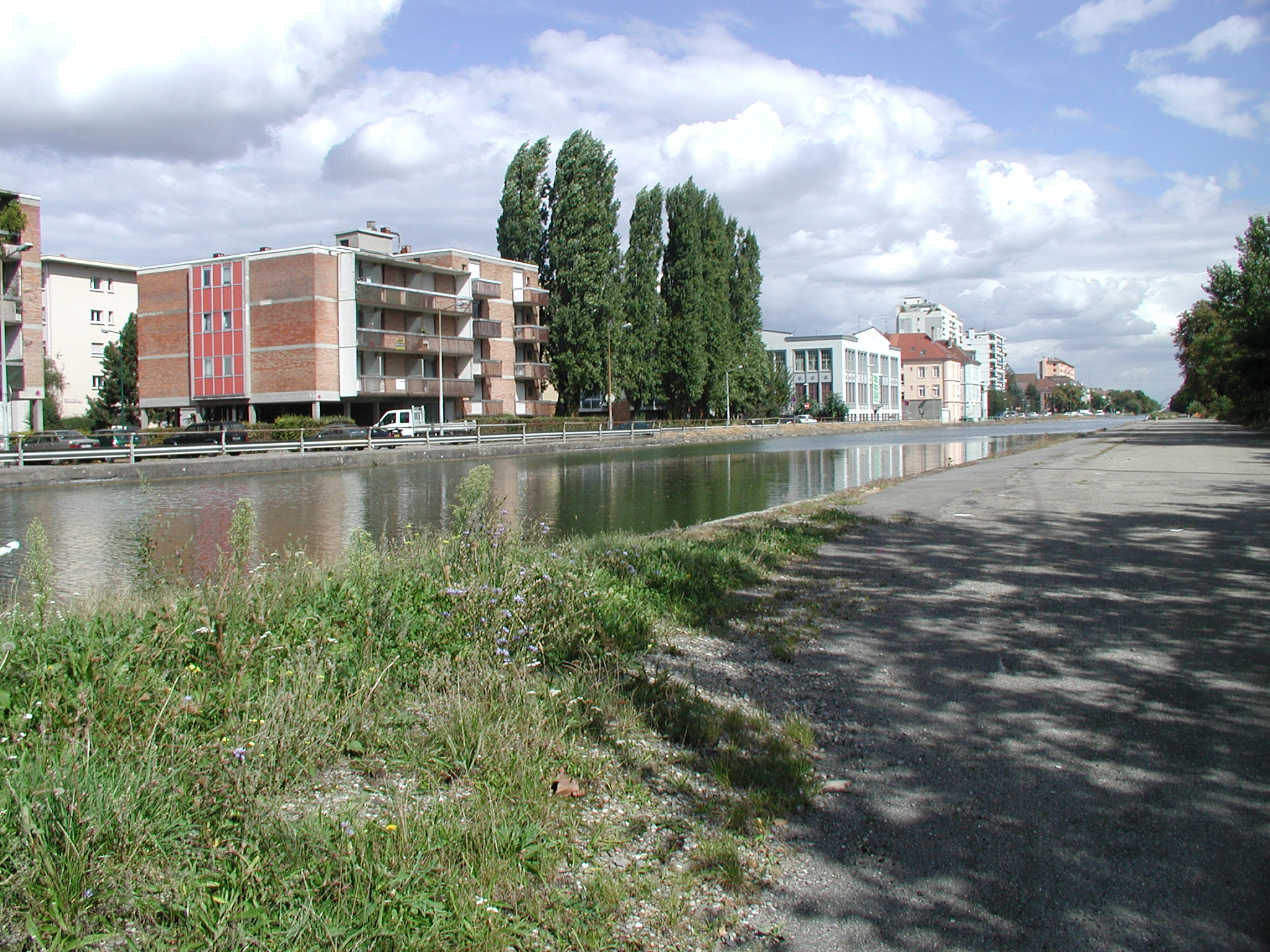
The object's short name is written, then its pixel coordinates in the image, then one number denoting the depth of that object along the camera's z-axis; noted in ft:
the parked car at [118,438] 148.05
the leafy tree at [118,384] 251.80
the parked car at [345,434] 153.66
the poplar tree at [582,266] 217.56
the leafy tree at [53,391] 217.15
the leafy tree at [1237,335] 131.54
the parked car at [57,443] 125.18
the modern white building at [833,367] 442.09
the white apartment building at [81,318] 271.69
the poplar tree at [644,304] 226.17
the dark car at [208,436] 144.56
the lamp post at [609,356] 219.20
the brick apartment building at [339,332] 190.49
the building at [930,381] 550.36
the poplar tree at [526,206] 224.33
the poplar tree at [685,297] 249.34
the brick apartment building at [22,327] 148.25
